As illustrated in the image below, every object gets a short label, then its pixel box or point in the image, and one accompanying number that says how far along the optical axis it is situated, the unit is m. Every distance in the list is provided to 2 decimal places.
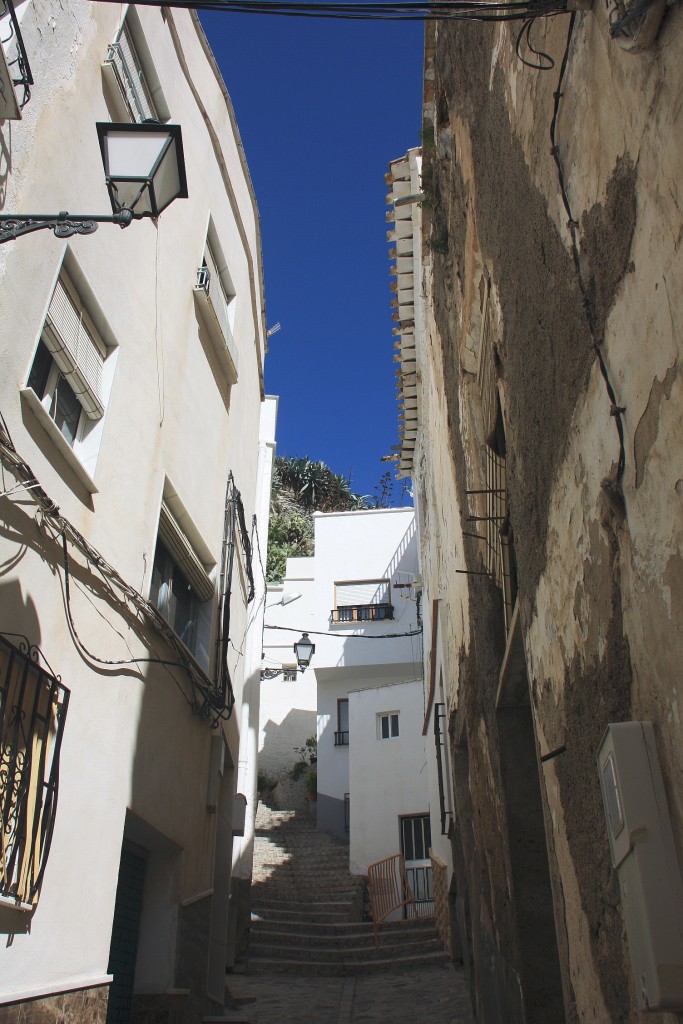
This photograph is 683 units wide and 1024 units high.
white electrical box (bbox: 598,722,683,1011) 1.93
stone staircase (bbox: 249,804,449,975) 12.19
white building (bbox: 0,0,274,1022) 4.36
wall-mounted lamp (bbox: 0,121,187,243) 3.88
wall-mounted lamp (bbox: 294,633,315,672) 17.33
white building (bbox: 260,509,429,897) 20.27
